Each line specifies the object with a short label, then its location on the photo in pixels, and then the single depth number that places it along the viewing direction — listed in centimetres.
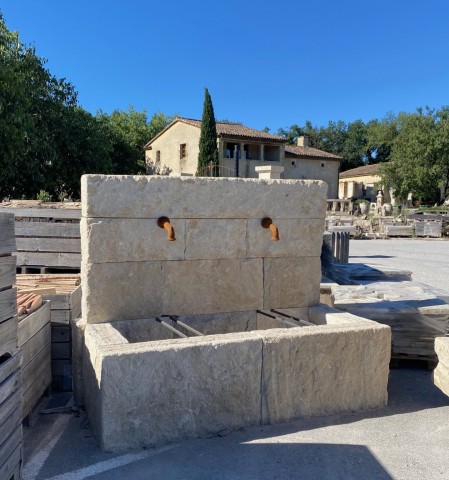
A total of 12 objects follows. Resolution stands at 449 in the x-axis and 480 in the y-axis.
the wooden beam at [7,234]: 255
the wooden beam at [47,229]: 566
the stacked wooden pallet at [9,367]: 250
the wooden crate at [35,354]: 360
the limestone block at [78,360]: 398
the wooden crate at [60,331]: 453
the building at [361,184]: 5338
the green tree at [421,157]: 4091
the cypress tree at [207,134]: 3378
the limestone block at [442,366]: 383
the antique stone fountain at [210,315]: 320
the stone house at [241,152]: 3784
